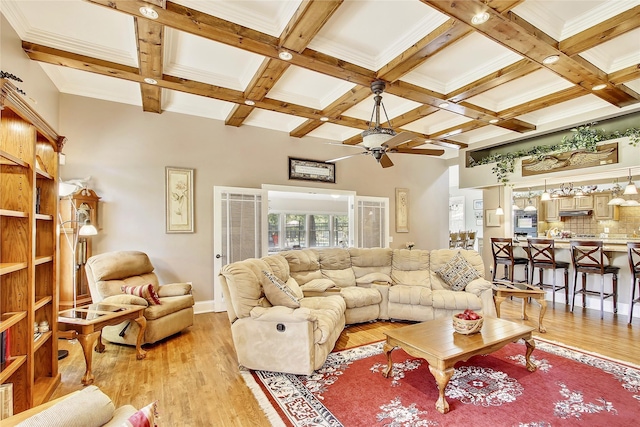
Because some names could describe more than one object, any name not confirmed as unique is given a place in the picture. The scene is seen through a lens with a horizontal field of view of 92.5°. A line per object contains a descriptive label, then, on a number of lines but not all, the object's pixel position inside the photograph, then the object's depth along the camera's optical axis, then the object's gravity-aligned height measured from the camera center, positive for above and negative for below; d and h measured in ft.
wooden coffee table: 7.38 -3.45
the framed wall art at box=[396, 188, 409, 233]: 23.35 +0.45
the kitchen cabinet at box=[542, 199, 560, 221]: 28.83 +0.45
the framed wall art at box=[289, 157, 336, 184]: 19.03 +2.97
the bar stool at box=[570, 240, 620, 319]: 14.84 -2.54
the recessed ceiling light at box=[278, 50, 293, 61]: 9.63 +5.16
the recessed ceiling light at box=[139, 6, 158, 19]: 7.64 +5.22
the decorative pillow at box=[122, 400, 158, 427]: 3.56 -2.40
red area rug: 7.04 -4.67
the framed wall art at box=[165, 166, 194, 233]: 15.43 +0.90
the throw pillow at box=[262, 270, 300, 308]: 9.80 -2.51
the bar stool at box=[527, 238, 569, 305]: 16.37 -2.53
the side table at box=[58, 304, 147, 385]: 8.70 -3.10
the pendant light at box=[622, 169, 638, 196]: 15.33 +1.26
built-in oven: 29.81 -0.80
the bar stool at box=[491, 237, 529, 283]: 18.07 -2.55
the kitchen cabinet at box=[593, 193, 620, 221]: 25.30 +0.46
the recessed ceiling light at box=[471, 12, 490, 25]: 7.84 +5.12
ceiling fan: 11.07 +2.85
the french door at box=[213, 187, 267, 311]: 16.25 -0.52
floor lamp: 10.51 -0.45
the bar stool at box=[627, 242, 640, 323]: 13.31 -2.40
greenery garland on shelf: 15.01 +3.80
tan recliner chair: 11.19 -2.98
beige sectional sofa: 9.14 -3.25
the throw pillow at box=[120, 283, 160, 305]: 11.46 -2.76
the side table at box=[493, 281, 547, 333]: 12.67 -3.30
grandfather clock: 11.98 -1.24
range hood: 26.43 +0.22
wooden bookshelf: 6.41 -0.49
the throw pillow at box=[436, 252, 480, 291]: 13.87 -2.65
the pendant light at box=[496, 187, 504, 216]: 20.81 +0.50
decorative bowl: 8.70 -3.15
